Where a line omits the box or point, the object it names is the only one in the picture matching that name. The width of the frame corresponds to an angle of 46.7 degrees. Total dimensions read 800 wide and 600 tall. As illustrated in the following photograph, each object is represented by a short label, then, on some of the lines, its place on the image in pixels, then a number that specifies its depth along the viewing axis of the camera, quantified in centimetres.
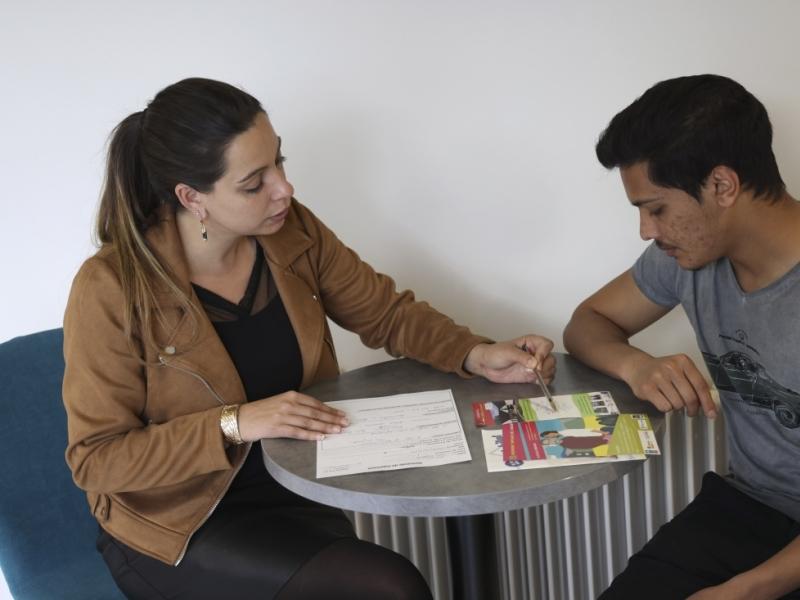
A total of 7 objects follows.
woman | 166
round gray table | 139
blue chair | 190
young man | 150
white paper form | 151
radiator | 218
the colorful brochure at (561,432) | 147
